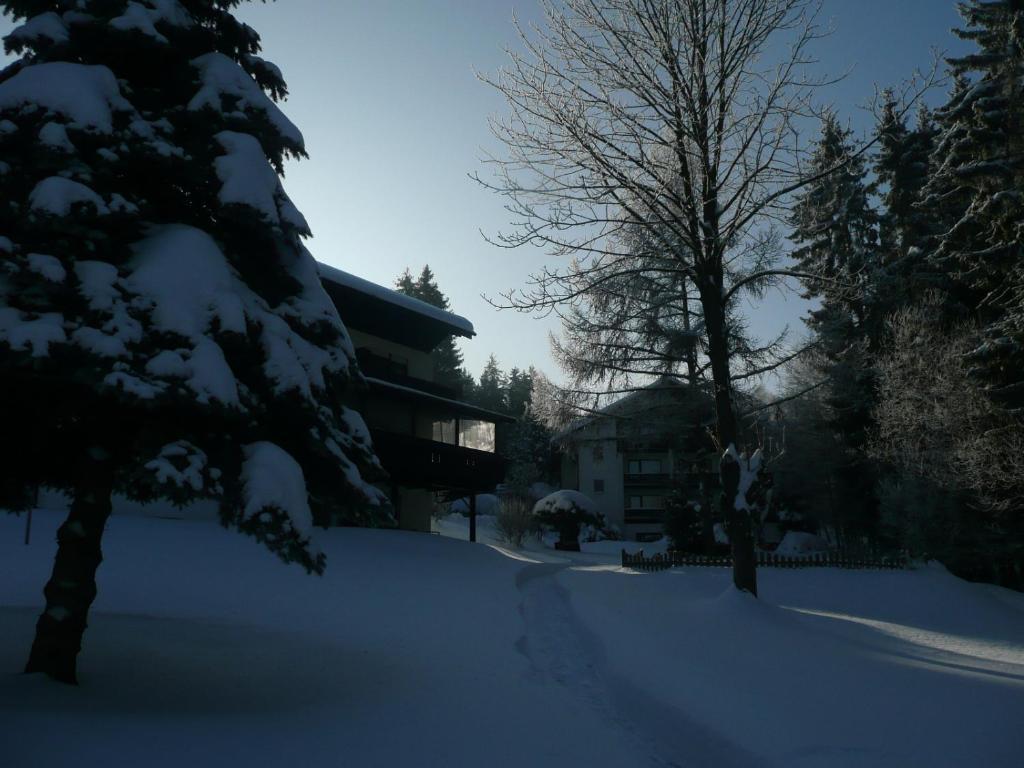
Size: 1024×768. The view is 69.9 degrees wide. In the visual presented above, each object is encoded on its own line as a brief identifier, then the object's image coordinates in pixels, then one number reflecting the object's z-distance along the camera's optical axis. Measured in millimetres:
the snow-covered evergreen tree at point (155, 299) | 5996
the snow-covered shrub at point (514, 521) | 37000
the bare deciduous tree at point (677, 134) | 12555
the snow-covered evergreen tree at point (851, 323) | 15289
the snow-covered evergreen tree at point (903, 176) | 30188
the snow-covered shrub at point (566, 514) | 39031
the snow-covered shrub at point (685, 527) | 33312
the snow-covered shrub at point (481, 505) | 54719
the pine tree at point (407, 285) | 73125
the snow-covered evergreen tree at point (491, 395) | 73938
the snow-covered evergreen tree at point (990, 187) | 18062
